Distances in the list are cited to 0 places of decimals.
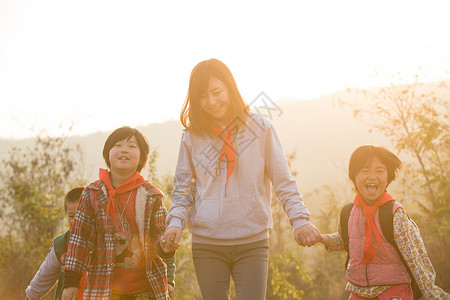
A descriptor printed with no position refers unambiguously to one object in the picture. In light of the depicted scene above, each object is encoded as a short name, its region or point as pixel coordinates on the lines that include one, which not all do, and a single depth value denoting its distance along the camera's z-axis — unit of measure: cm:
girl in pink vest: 263
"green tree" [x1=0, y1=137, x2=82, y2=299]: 925
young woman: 247
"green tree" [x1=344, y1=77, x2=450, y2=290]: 719
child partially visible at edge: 340
